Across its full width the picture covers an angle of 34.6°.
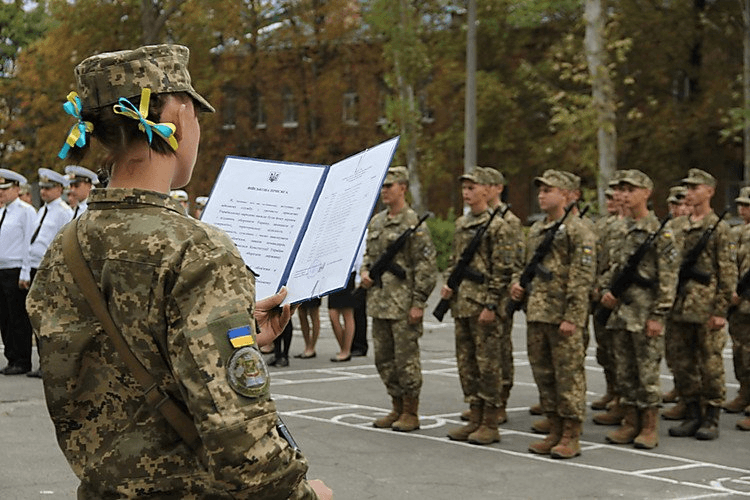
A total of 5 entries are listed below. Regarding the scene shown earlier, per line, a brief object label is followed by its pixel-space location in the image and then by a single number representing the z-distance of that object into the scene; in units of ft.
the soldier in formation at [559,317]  29.43
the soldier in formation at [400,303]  32.83
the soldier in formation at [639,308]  31.07
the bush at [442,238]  107.14
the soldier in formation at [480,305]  31.24
